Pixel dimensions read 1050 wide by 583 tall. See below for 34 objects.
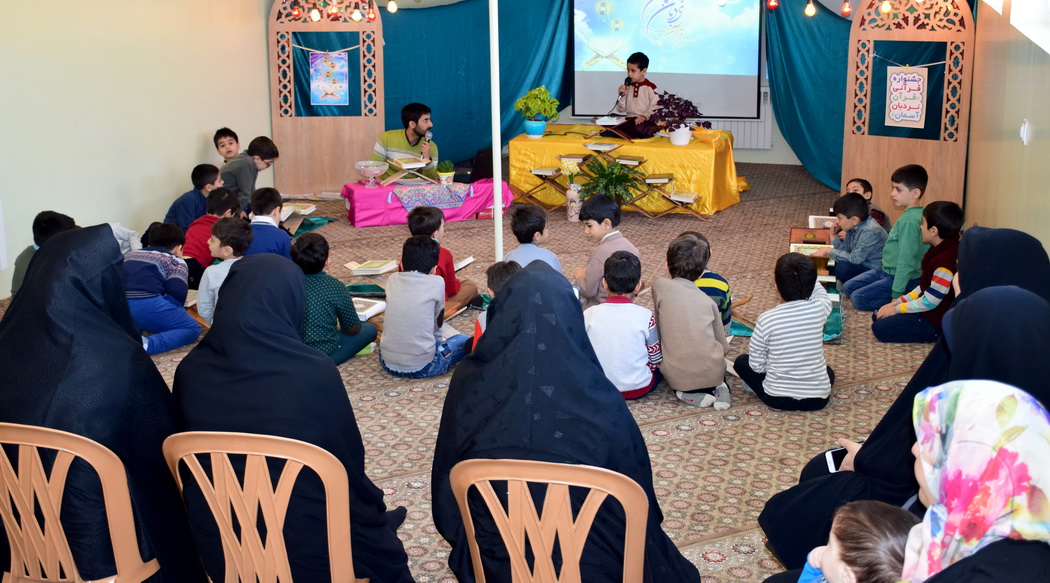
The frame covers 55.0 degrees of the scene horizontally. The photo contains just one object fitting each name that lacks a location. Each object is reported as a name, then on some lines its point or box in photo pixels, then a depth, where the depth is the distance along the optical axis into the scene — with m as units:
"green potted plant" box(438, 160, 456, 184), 7.93
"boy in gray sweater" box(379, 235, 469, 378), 4.66
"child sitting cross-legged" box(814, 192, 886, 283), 5.77
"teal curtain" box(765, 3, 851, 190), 9.28
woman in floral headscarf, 1.78
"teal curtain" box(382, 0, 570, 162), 9.98
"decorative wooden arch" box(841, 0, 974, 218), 7.20
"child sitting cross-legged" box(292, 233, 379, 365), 4.77
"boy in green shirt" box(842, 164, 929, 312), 5.43
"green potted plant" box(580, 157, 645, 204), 7.81
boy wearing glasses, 7.21
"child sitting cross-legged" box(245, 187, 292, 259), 5.53
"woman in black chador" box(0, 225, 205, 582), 2.54
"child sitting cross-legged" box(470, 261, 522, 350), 4.22
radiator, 10.08
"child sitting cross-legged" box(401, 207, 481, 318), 5.42
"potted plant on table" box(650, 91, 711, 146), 8.07
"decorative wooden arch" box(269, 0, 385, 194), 8.87
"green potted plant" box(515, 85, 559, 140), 8.43
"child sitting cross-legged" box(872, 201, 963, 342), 4.86
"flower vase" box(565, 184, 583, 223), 7.98
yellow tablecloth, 7.97
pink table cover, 7.81
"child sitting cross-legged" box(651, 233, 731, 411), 4.34
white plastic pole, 4.51
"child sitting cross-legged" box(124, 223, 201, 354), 5.07
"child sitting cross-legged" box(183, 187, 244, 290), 5.91
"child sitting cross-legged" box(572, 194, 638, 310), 5.11
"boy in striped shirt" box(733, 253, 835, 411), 4.16
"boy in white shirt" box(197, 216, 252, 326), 4.89
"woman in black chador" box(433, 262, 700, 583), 2.36
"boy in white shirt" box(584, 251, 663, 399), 4.18
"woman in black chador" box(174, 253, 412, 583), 2.55
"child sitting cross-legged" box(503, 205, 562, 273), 4.91
